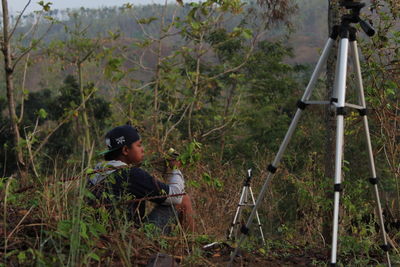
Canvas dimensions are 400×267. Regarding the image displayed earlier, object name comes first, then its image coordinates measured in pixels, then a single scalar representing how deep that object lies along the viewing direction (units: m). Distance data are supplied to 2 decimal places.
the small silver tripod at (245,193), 6.48
